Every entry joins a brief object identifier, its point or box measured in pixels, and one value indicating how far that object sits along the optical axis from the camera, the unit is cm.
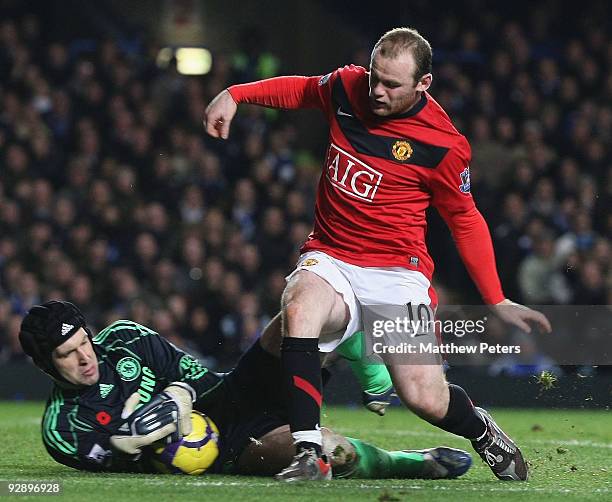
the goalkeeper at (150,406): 1071
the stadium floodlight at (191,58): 3094
